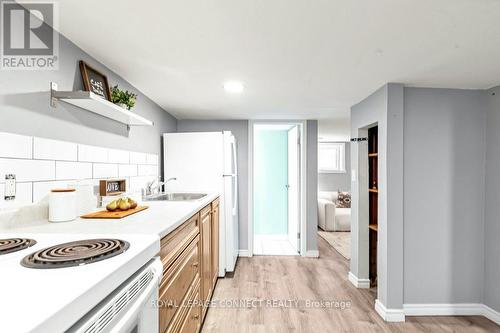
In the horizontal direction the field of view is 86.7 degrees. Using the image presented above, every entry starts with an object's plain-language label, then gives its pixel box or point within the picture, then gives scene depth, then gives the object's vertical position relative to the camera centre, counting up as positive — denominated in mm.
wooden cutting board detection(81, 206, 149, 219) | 1511 -285
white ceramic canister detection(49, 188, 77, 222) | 1362 -202
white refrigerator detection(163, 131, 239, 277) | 3137 -18
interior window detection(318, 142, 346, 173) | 6926 +288
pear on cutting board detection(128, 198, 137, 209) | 1750 -252
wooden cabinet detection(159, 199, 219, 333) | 1293 -669
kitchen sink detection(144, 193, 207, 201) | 2738 -323
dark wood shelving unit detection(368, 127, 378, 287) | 2896 -323
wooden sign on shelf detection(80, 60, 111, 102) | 1657 +568
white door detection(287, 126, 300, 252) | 4117 -308
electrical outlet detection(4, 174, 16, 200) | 1173 -95
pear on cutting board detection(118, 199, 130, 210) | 1671 -244
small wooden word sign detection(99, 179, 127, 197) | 1830 -151
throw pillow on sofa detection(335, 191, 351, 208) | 5961 -769
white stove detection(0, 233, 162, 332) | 505 -277
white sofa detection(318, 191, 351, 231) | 5484 -1048
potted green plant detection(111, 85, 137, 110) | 1925 +500
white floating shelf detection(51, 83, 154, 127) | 1426 +376
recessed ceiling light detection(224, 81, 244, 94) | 2350 +736
